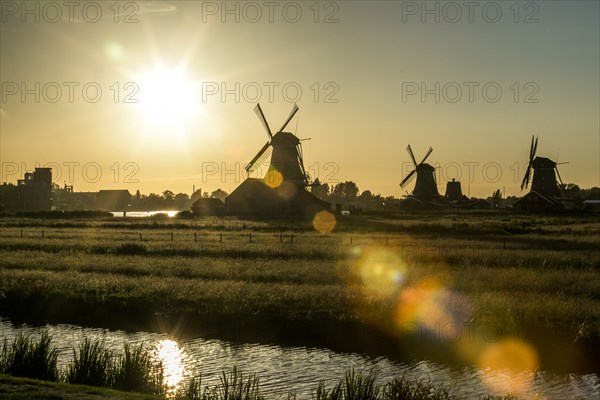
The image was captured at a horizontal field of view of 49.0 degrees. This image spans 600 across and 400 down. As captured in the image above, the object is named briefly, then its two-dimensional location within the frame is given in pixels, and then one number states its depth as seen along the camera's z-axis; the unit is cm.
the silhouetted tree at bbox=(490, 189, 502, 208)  18939
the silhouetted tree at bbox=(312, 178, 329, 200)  9519
